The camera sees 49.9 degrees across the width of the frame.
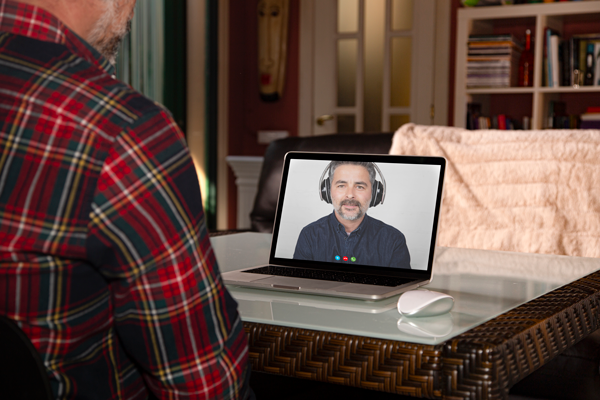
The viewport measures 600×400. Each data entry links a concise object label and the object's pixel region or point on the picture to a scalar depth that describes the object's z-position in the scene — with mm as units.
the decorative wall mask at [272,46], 4621
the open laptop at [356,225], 981
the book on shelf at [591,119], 3654
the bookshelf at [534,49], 3672
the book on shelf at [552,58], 3680
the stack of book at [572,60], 3650
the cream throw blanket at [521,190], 1808
